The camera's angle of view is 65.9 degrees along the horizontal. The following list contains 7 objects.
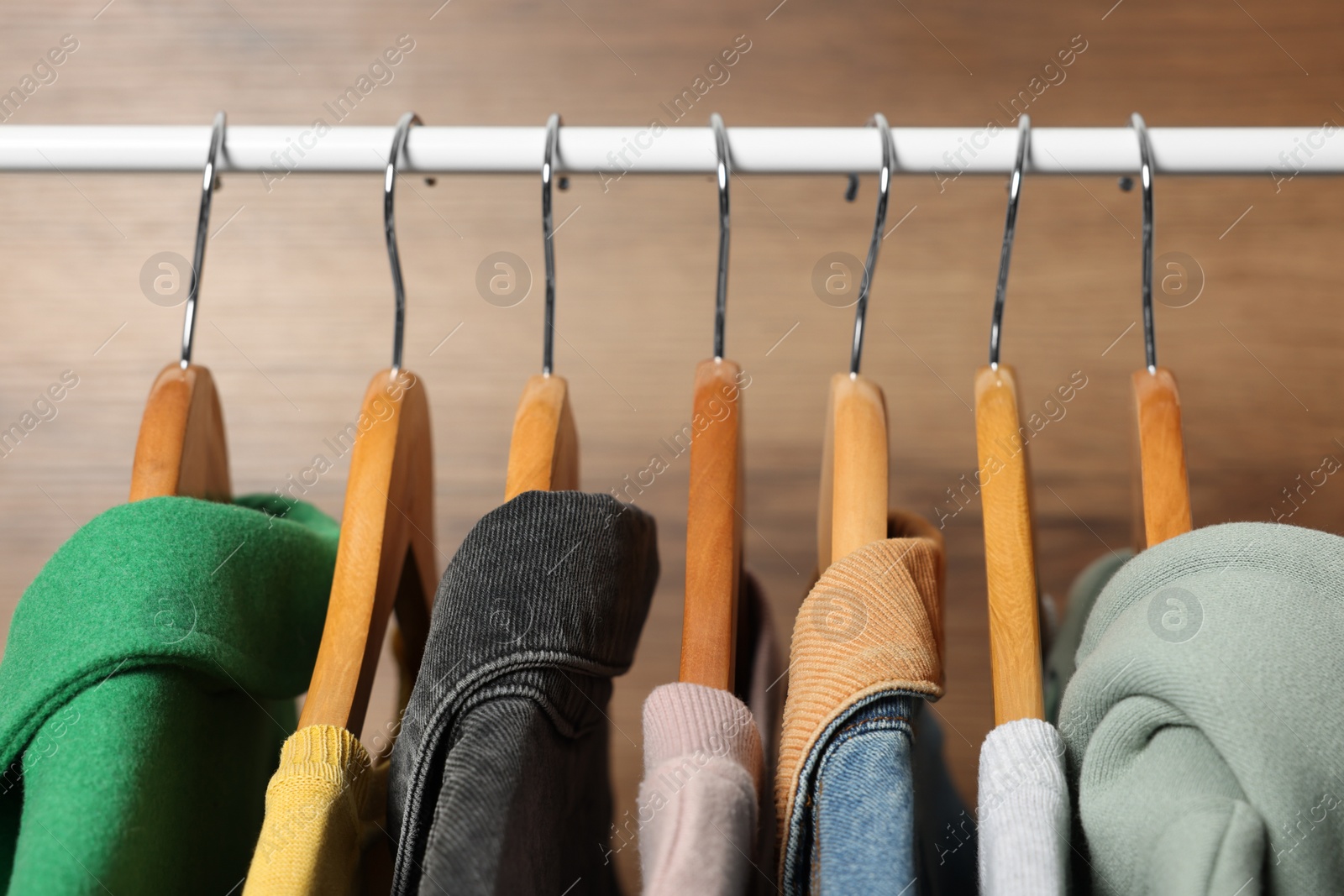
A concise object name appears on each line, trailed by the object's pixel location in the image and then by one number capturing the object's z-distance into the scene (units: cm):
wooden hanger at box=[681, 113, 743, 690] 45
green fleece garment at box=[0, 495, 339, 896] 37
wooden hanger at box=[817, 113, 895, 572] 47
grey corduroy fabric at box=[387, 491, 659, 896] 36
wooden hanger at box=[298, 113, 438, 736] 46
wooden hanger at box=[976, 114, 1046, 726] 44
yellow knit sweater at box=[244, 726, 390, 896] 37
